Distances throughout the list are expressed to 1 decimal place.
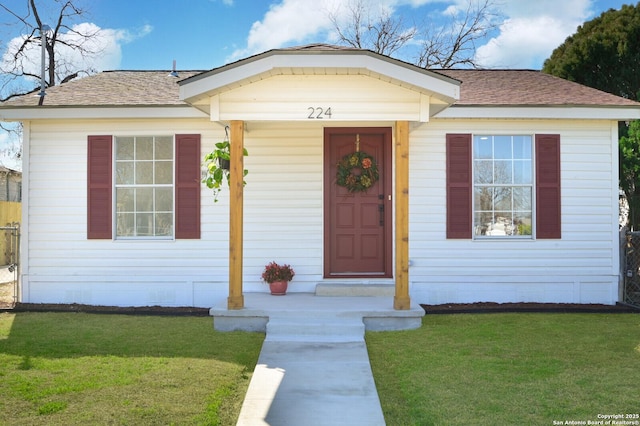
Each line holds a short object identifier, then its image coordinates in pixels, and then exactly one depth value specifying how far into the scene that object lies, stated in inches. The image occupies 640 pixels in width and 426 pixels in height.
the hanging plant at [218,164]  279.3
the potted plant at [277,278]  313.1
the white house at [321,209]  327.0
